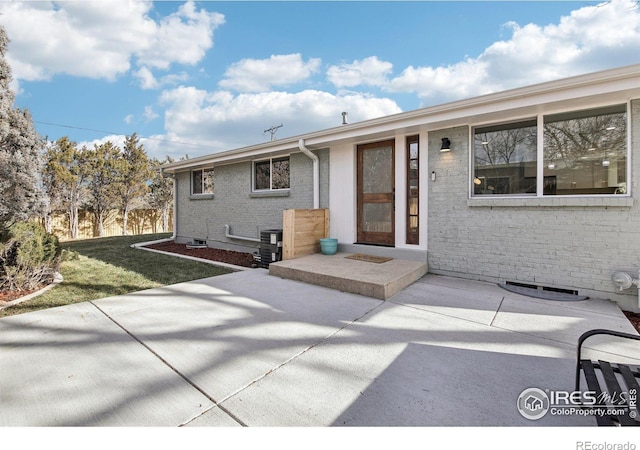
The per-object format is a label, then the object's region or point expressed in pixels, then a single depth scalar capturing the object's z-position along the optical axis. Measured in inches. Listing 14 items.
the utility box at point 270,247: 249.0
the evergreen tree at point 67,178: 500.7
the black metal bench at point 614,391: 54.9
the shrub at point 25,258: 170.7
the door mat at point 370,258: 222.5
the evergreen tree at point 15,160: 215.9
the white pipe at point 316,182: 273.1
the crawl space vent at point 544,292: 161.8
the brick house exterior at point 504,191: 153.4
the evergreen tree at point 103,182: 560.4
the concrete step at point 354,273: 164.7
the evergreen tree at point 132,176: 601.9
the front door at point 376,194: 240.5
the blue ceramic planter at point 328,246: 251.9
